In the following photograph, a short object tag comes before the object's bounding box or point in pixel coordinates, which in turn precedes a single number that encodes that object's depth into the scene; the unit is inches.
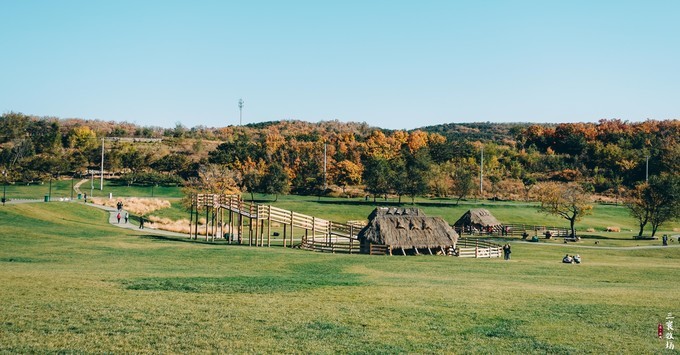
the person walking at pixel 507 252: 1678.2
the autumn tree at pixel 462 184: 3708.2
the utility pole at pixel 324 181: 4260.6
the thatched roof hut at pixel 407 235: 1702.6
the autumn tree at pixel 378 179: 3629.4
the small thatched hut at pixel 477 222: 2662.4
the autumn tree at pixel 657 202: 2549.2
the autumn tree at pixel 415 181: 3575.3
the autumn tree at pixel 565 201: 2632.9
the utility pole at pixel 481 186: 4236.7
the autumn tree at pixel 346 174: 4379.9
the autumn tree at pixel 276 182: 3575.3
